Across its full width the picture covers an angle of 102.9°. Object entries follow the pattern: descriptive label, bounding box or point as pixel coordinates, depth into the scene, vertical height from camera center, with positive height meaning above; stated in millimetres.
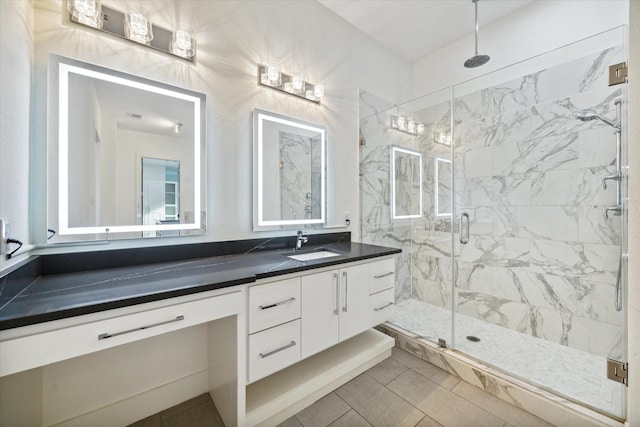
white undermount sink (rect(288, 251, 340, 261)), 1900 -322
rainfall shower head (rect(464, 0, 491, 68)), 2405 +1467
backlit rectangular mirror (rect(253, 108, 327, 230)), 1915 +348
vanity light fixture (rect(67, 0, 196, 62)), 1287 +1035
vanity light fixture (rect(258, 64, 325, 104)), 1926 +1052
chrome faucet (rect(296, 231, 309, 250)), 2031 -209
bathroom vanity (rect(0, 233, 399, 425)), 890 -530
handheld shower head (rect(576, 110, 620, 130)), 1907 +757
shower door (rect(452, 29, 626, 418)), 1895 -62
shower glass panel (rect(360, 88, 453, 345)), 2652 +59
